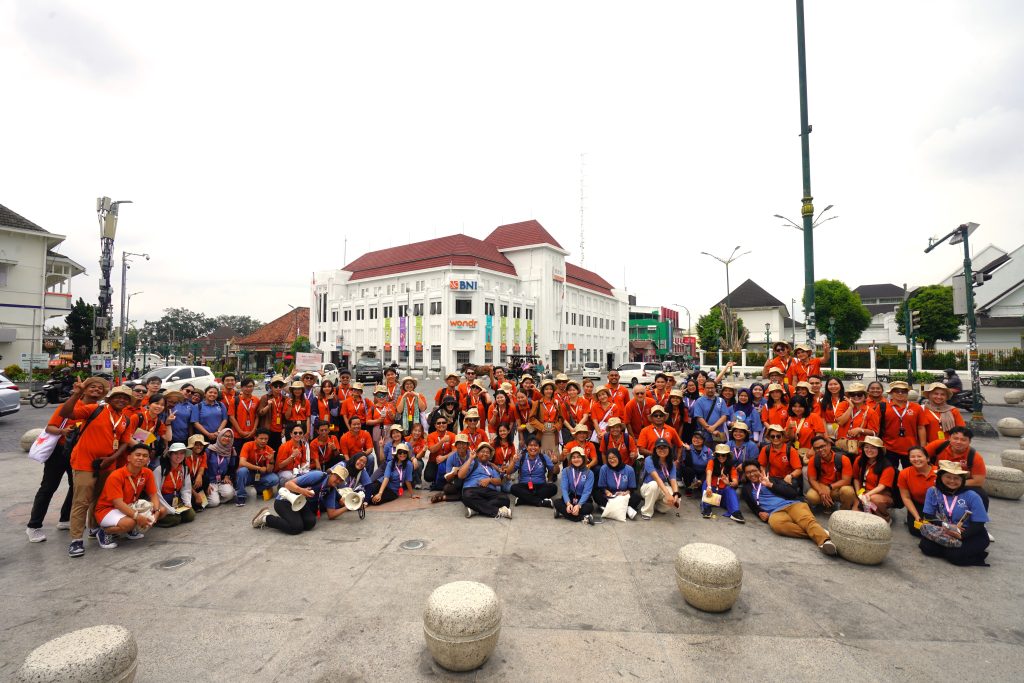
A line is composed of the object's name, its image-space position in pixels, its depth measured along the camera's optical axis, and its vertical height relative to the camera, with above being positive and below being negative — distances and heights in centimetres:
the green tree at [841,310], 5462 +525
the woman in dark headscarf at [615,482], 700 -186
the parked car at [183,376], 2022 -81
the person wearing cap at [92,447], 554 -105
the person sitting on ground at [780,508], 582 -201
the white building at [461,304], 5150 +626
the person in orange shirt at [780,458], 682 -147
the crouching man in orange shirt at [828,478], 657 -172
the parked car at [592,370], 4016 -118
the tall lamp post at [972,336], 1185 +49
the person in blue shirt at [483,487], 691 -195
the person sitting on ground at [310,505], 620 -201
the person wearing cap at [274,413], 832 -96
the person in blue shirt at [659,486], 680 -186
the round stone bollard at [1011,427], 1235 -183
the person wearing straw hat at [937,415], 672 -91
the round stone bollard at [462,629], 341 -194
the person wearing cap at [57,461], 577 -128
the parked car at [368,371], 3347 -97
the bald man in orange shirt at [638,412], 828 -96
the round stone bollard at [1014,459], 871 -187
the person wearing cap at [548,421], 848 -114
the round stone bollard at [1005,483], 761 -202
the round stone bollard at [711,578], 416 -193
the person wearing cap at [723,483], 679 -184
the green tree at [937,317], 4550 +371
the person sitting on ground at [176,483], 659 -178
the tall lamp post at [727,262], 3130 +618
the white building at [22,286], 3469 +531
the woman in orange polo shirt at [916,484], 584 -160
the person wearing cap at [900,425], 687 -99
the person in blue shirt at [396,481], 743 -198
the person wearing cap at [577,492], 670 -194
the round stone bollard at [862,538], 512 -196
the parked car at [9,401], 1457 -130
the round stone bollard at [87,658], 265 -172
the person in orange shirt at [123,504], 558 -173
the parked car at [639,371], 2862 -91
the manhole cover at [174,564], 521 -226
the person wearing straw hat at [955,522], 523 -185
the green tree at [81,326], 3750 +251
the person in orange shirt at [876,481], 626 -165
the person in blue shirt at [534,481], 737 -193
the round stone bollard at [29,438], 1062 -176
